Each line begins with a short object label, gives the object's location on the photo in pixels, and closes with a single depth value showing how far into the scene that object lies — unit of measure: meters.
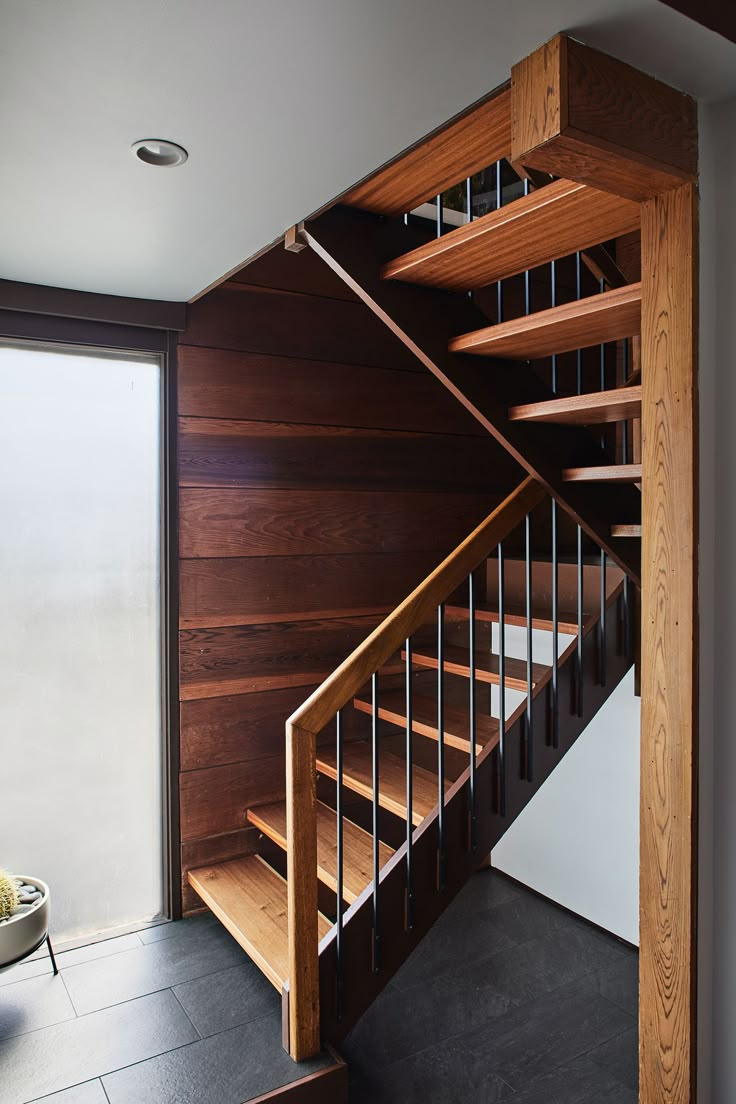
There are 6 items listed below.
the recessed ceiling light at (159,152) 1.57
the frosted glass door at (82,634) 2.58
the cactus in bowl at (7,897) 2.22
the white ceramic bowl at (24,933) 2.15
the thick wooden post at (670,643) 1.52
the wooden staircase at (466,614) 1.84
